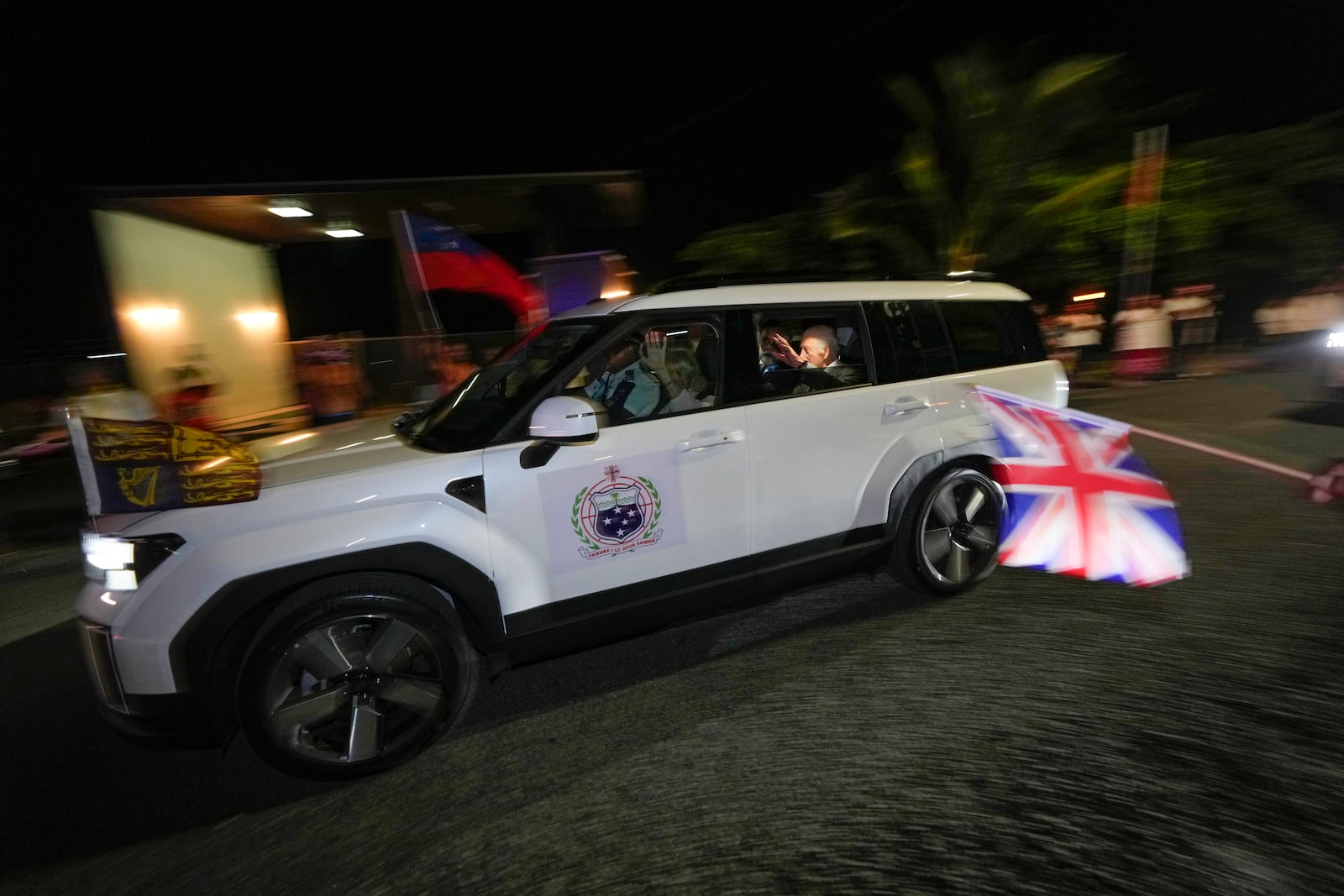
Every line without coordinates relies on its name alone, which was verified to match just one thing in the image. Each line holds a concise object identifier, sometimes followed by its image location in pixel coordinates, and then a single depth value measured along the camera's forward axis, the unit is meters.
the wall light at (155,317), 11.67
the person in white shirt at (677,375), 3.34
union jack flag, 4.30
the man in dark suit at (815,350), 4.01
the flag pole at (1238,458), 6.24
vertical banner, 13.15
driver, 3.27
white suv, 2.58
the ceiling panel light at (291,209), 11.66
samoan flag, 8.40
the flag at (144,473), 2.55
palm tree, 13.58
